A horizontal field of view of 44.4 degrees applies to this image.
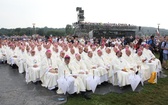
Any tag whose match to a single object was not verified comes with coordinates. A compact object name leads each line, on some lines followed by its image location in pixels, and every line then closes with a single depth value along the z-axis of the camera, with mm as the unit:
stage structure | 43750
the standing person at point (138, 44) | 14247
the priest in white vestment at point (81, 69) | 7805
